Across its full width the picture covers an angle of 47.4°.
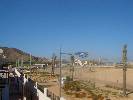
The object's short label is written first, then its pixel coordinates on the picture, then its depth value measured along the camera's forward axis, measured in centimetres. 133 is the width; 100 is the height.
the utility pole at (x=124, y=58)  2264
